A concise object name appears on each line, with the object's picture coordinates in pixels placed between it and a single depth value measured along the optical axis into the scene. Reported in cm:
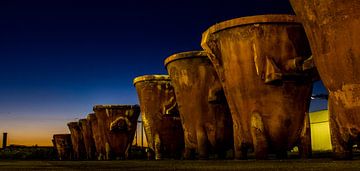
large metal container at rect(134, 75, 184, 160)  1241
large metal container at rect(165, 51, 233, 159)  902
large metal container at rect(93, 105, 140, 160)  1575
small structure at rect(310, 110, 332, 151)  3591
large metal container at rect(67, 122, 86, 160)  2552
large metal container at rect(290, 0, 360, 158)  421
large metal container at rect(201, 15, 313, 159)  676
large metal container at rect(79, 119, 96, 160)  2142
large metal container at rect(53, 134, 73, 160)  3020
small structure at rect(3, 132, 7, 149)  7028
